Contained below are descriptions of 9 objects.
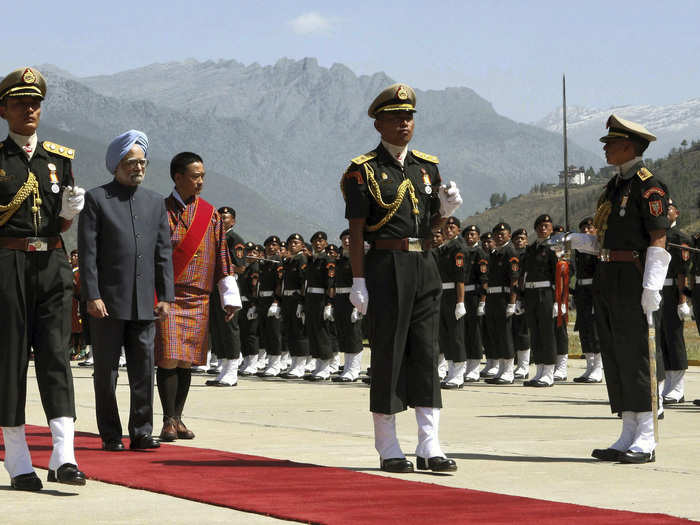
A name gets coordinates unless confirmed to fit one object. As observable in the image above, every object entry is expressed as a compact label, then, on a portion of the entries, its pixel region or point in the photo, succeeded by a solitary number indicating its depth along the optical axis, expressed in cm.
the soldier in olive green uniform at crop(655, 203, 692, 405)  1401
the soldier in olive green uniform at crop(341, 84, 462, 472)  852
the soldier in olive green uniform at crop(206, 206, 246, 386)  1764
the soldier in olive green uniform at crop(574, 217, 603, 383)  1777
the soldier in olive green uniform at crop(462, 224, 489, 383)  1825
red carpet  648
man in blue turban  935
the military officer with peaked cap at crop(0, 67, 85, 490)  764
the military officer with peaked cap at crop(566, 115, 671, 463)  900
